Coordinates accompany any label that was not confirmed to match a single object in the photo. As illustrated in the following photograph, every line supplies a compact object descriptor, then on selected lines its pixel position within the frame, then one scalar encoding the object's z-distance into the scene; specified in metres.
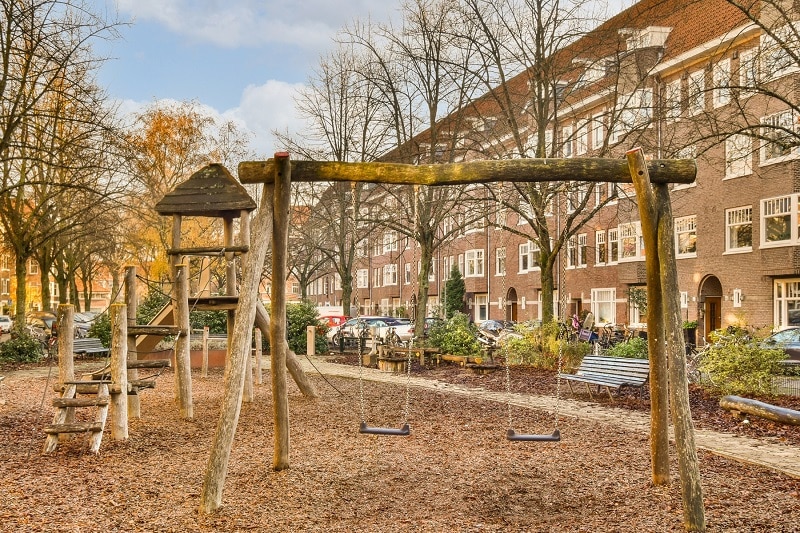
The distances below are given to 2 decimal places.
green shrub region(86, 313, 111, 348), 27.67
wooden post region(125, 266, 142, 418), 12.91
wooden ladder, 9.68
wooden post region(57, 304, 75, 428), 10.95
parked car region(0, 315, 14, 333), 51.61
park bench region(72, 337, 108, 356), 20.98
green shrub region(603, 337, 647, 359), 18.78
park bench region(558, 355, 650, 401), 14.04
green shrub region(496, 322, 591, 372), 20.77
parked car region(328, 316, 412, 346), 30.60
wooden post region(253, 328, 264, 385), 18.02
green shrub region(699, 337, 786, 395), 14.39
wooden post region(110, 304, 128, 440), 10.66
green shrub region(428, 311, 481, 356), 22.86
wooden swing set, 7.22
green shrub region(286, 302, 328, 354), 28.52
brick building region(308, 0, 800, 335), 23.94
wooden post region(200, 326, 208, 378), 21.25
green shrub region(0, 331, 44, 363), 26.27
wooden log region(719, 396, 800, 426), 9.41
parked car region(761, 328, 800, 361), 19.34
